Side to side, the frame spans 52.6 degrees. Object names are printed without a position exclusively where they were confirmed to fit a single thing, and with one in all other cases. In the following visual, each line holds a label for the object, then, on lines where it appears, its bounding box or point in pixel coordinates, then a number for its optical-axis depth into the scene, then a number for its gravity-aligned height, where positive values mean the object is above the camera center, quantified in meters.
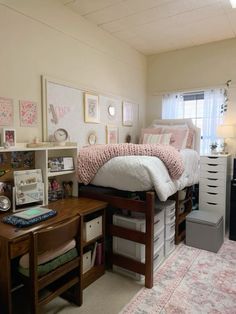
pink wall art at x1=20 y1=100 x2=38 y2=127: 2.23 +0.24
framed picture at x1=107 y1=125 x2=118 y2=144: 3.35 +0.06
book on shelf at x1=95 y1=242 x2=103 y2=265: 2.12 -1.03
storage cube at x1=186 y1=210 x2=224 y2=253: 2.60 -1.03
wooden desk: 1.38 -0.65
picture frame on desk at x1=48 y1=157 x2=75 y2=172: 2.24 -0.24
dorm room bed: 1.95 -0.43
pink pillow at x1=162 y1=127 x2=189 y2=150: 3.35 +0.02
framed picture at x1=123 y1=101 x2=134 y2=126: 3.67 +0.39
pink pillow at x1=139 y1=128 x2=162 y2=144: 3.63 +0.12
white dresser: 3.00 -0.57
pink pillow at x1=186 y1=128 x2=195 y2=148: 3.38 -0.02
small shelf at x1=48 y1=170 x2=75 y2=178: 2.19 -0.32
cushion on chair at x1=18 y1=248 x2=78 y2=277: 1.46 -0.79
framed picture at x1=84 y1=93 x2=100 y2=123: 2.93 +0.38
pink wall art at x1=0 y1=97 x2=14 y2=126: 2.05 +0.24
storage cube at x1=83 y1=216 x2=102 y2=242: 1.98 -0.77
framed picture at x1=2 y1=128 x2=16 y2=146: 1.98 +0.01
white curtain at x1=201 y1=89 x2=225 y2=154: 3.55 +0.35
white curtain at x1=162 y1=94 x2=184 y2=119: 3.91 +0.54
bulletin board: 2.46 +0.31
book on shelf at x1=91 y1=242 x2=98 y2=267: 2.09 -1.02
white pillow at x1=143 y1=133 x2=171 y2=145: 3.42 +0.00
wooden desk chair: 1.33 -0.82
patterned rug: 1.74 -1.23
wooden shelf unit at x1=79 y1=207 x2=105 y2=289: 1.96 -0.99
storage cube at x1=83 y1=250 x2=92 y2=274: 2.00 -1.04
